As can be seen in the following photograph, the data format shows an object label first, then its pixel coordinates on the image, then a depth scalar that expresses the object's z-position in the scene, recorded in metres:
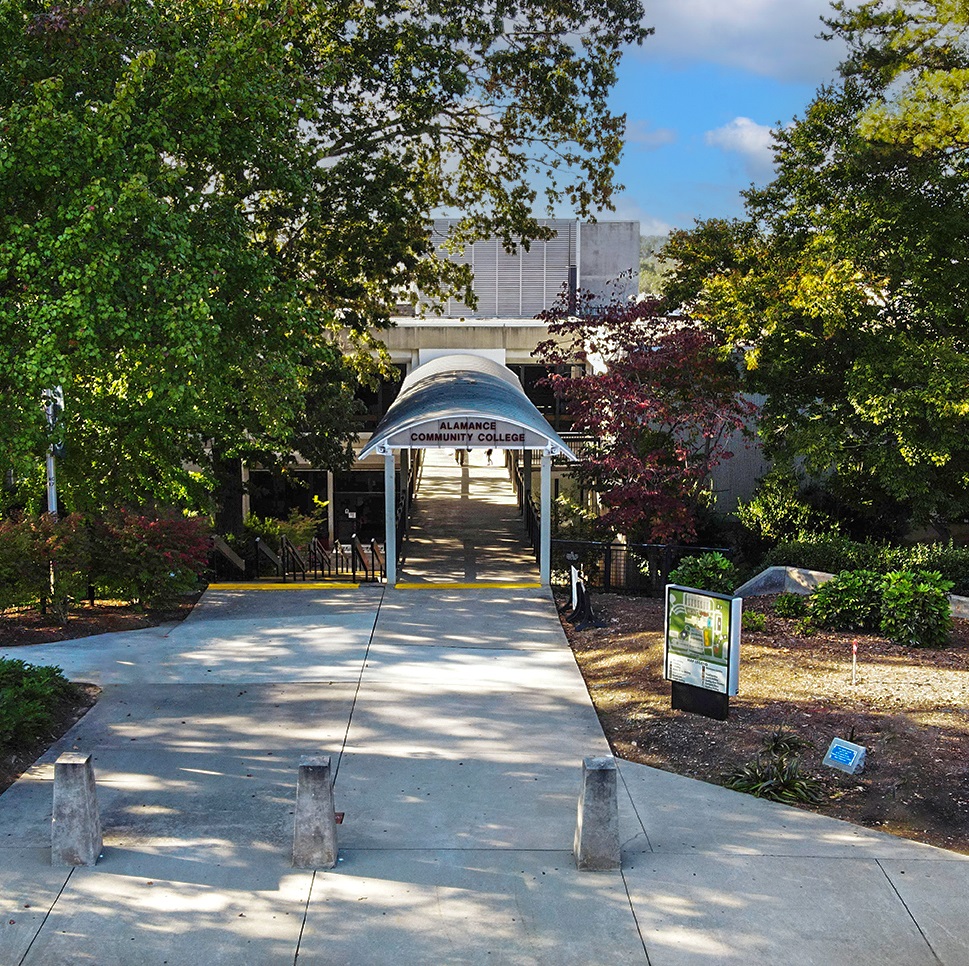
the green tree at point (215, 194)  10.45
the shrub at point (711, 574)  15.04
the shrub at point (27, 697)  10.04
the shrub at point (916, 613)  13.16
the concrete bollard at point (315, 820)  7.85
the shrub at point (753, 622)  14.09
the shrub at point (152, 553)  15.09
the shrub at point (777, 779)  9.24
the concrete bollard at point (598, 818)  7.91
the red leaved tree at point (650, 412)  17.73
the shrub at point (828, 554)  16.59
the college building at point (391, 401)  29.06
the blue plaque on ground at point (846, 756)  9.43
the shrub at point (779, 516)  20.53
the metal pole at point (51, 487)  15.52
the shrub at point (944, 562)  15.71
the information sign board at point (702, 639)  10.58
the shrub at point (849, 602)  13.88
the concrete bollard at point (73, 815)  7.89
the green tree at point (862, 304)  16.19
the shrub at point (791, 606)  14.62
